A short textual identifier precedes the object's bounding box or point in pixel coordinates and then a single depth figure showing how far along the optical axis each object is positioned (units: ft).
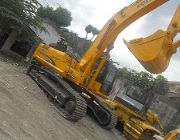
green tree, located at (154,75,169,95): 43.87
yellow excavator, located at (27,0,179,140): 14.81
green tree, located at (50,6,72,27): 56.04
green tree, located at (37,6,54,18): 55.54
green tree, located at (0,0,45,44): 24.33
